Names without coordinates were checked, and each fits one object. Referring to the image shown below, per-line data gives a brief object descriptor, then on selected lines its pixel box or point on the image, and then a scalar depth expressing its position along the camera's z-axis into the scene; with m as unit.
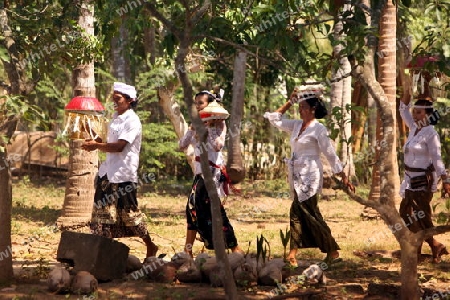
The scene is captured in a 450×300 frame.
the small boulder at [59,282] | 14.27
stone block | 15.27
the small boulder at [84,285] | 14.27
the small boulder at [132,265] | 16.25
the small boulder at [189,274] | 15.42
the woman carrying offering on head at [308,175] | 17.41
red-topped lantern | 17.87
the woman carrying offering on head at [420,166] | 17.92
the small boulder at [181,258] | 15.87
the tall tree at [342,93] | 35.34
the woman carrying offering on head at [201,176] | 17.62
